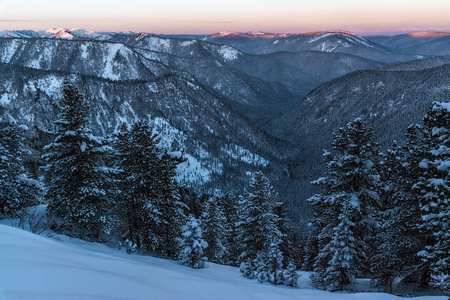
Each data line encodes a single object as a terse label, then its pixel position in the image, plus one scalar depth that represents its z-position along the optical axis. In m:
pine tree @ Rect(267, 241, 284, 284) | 13.17
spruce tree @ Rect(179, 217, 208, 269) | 13.85
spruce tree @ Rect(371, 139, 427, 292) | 13.19
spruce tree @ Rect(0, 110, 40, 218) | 15.84
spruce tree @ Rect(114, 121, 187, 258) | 16.95
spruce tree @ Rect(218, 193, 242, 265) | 37.15
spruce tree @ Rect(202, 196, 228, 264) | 28.03
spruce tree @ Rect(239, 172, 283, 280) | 23.16
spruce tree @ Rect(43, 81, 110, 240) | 14.55
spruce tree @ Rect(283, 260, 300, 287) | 13.04
